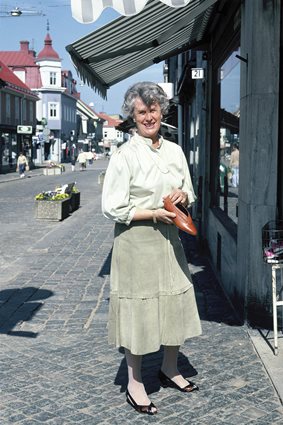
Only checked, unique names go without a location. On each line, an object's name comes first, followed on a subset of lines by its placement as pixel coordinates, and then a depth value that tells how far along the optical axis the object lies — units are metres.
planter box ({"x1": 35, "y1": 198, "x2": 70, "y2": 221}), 14.34
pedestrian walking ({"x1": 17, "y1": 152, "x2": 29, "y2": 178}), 37.04
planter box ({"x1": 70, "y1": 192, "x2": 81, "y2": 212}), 16.16
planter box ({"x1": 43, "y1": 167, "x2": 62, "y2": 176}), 41.03
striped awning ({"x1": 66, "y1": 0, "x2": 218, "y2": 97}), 5.74
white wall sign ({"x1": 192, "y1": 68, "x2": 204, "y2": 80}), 10.23
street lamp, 45.17
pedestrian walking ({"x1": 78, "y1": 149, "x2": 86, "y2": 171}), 47.31
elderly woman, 3.69
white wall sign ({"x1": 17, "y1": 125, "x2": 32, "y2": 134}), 50.28
